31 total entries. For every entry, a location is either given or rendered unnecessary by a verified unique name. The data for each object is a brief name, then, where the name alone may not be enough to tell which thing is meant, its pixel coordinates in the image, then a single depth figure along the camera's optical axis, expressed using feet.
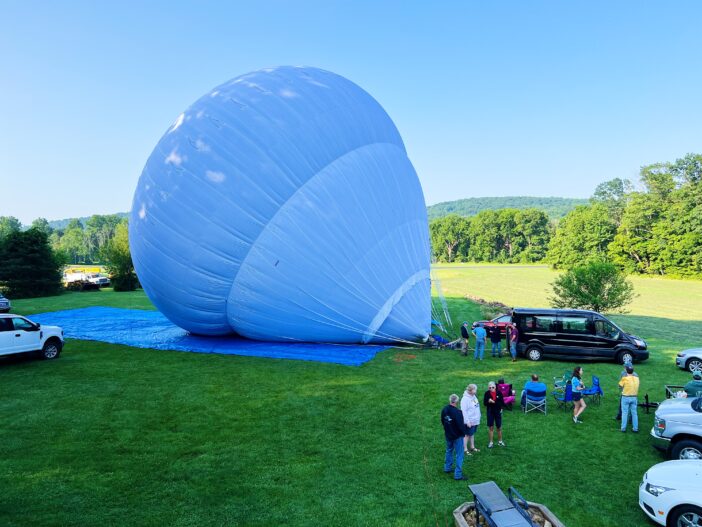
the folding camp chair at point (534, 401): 32.09
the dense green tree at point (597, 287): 72.08
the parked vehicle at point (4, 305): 83.01
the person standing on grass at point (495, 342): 49.26
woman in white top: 24.99
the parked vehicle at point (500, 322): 60.04
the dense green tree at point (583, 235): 230.07
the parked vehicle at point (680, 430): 23.66
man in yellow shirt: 28.55
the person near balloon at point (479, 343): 47.01
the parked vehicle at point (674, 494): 17.57
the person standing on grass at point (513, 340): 48.06
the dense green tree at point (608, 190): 372.17
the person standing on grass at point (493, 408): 25.86
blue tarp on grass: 48.06
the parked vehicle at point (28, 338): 42.65
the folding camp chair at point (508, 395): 31.58
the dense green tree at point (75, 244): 431.43
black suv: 47.60
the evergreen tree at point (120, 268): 131.85
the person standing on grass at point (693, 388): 30.44
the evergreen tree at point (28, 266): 114.01
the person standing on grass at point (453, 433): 22.53
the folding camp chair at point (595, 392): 33.93
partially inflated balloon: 45.09
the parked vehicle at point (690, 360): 43.88
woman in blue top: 30.04
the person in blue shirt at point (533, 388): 31.89
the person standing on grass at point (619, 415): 31.42
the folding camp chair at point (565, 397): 32.42
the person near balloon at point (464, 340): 49.44
